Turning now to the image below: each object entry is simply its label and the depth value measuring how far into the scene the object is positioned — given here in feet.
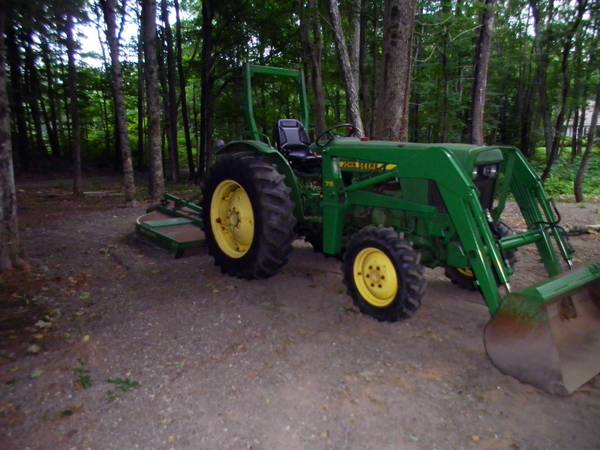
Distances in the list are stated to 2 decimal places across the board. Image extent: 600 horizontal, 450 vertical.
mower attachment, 17.20
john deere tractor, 8.93
